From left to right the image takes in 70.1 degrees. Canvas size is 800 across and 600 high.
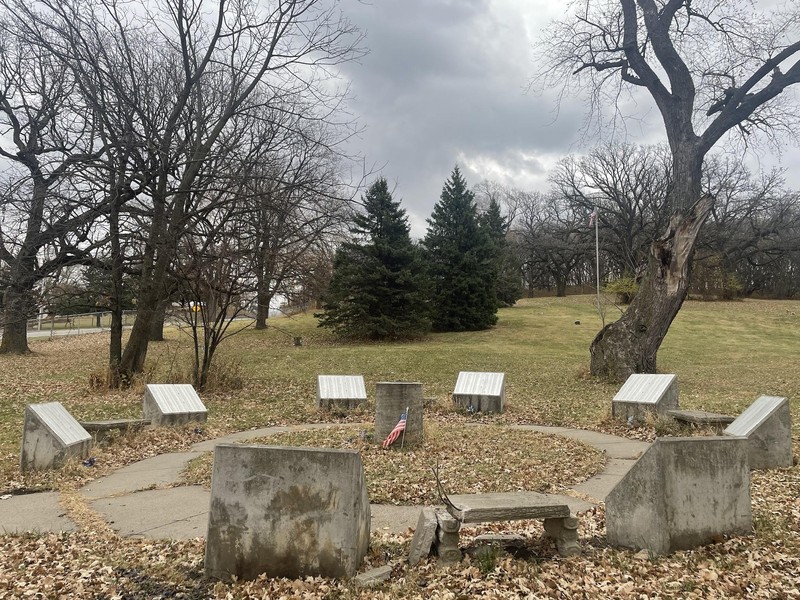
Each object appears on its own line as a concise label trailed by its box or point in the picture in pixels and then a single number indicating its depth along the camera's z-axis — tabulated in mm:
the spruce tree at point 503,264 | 44775
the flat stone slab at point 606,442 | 8098
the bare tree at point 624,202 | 47844
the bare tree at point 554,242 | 52034
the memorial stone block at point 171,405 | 9984
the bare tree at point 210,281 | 13578
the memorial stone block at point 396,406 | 8578
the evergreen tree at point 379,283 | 28188
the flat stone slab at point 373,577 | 3643
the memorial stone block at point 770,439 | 6734
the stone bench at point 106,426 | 8710
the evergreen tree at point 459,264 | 33062
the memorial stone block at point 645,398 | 9991
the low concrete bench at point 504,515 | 3844
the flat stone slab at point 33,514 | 5163
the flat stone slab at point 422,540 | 3902
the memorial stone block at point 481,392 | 12016
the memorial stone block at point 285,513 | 3752
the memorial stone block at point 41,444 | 7199
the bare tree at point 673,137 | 14648
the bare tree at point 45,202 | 12625
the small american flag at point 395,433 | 8117
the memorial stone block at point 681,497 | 4168
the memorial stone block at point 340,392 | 12023
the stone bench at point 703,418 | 8594
